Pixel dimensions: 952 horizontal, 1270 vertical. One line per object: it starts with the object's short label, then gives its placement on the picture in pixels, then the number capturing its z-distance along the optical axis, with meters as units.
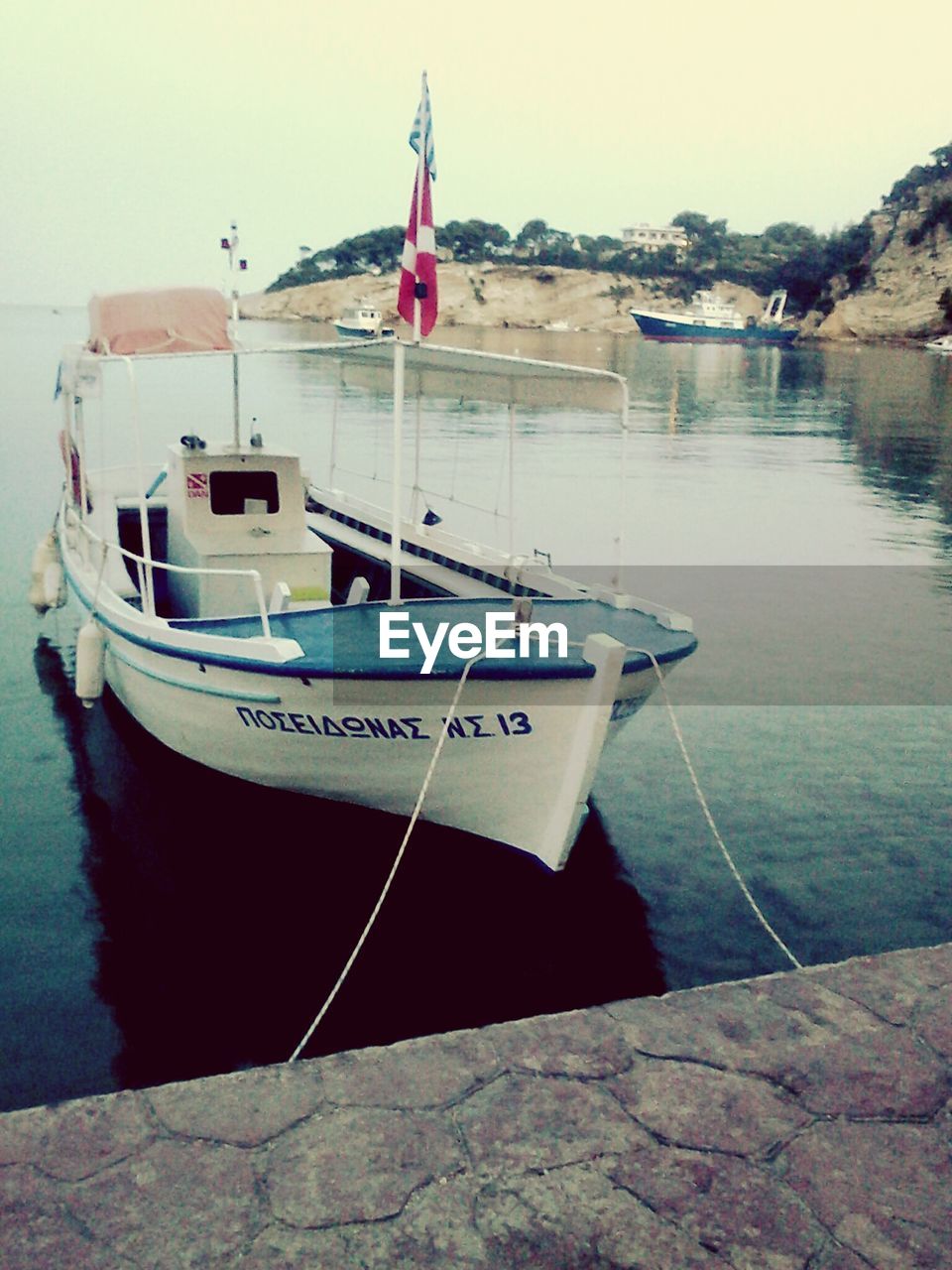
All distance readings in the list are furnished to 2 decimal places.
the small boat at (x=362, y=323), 112.61
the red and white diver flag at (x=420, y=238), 8.75
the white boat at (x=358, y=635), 7.83
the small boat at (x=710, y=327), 135.25
